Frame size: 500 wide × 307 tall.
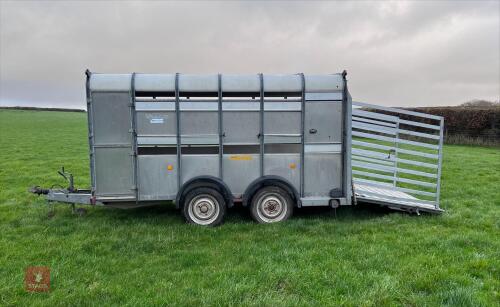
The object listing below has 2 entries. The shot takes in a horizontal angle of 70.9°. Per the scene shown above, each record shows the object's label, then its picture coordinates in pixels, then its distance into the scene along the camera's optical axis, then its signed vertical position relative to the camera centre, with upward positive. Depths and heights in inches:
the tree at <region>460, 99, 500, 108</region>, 1397.0 +108.7
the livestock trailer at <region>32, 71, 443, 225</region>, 246.2 -12.4
